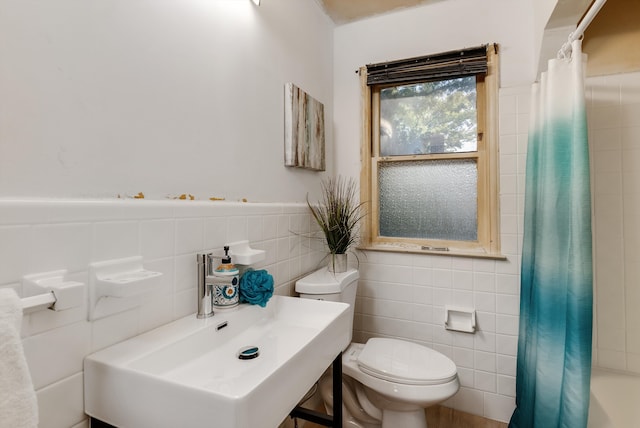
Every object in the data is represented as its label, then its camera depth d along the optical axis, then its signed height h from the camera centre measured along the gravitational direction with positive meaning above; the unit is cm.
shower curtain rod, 106 +70
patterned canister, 104 -25
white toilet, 130 -70
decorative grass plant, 172 +0
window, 183 +37
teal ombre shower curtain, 121 -20
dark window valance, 180 +87
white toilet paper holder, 179 -61
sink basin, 60 -38
